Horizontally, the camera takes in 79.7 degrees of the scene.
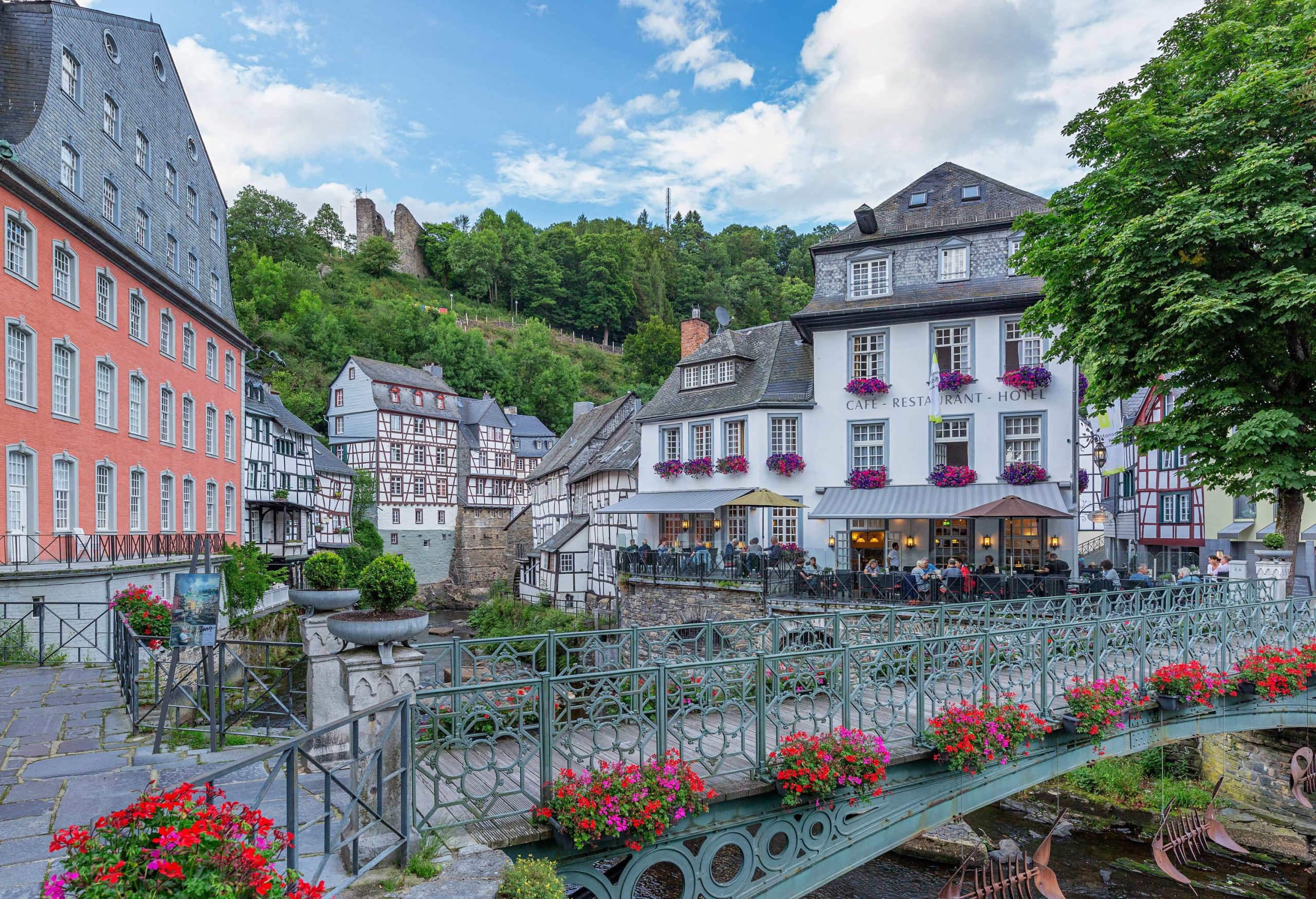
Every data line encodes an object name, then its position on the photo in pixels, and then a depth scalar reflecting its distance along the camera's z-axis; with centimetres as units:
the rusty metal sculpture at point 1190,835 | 1295
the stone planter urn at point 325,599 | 749
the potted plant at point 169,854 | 324
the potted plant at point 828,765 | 722
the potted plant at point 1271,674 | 1113
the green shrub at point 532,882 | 512
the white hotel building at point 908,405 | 2267
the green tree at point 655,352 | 7481
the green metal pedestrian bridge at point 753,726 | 610
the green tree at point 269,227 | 8512
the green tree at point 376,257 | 9725
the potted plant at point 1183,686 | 1032
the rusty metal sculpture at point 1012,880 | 1059
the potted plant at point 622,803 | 615
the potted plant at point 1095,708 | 928
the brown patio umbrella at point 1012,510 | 1941
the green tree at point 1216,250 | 1281
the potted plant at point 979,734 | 823
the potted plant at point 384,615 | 577
